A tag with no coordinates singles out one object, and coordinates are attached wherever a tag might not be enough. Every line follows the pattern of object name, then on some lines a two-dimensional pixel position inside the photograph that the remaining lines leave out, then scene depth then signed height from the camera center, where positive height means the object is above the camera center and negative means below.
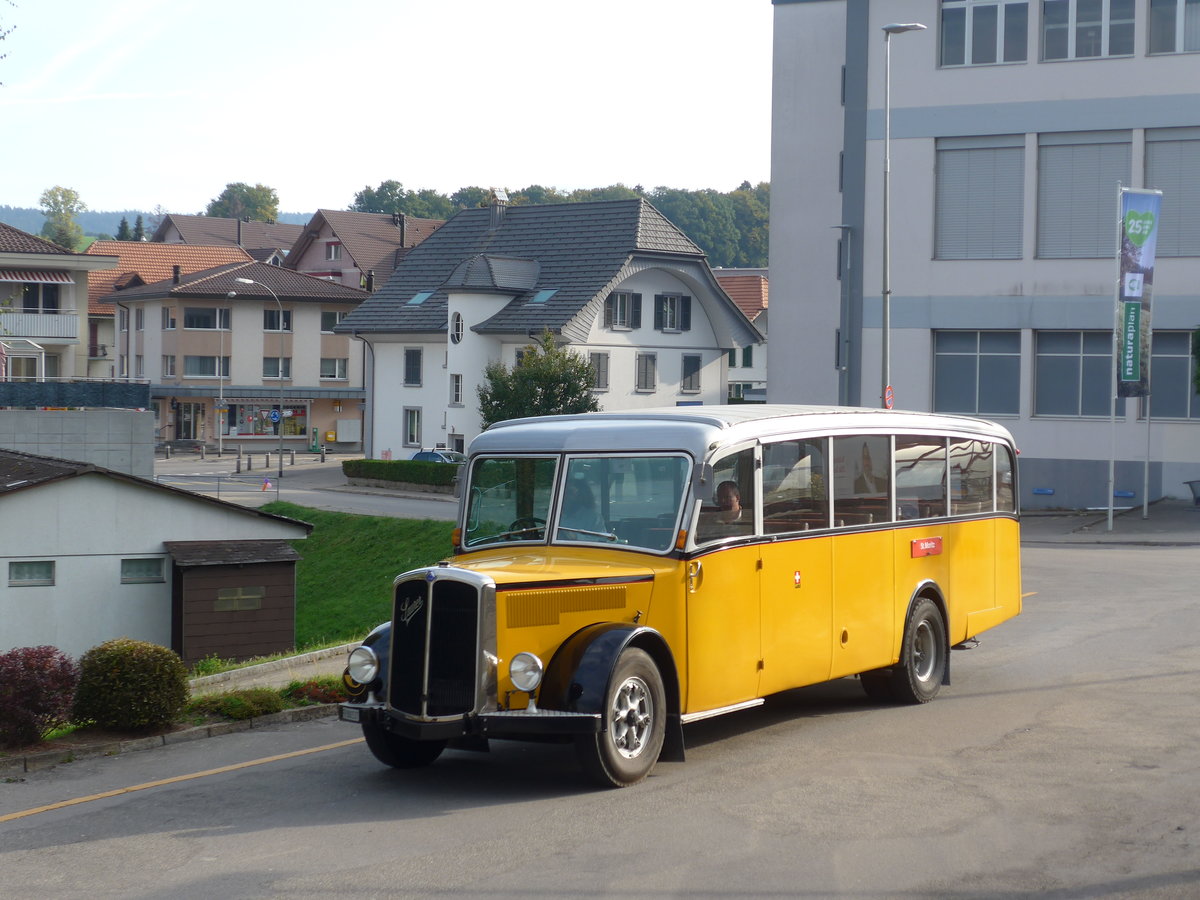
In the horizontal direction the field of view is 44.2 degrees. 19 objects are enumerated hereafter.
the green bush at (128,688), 11.66 -2.28
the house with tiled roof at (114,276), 98.19 +8.33
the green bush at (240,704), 12.45 -2.58
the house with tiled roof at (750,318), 90.06 +5.26
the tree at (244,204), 192.50 +25.97
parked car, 56.97 -2.00
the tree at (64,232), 136.46 +20.16
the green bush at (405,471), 52.47 -2.47
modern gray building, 38.38 +5.19
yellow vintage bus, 9.57 -1.29
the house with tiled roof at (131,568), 25.23 -2.96
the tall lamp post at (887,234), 35.38 +4.36
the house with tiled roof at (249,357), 83.56 +2.57
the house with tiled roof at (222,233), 134.75 +15.78
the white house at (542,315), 61.69 +3.89
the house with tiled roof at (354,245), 101.38 +11.14
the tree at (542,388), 50.47 +0.59
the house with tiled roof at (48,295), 54.56 +3.95
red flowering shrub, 11.12 -2.24
